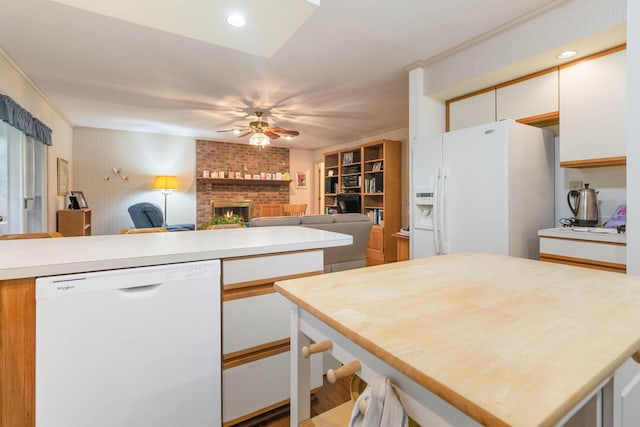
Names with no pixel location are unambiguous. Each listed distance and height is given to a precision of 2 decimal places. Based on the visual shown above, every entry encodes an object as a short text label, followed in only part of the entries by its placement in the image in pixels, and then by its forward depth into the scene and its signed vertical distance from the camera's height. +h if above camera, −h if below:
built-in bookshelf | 5.44 +0.55
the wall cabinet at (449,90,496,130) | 2.79 +0.99
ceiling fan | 4.36 +1.17
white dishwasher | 1.07 -0.52
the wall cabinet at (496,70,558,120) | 2.40 +0.96
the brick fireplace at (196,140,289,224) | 6.66 +0.95
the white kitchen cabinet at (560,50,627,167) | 2.03 +0.71
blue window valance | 2.64 +0.92
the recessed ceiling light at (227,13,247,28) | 1.21 +0.78
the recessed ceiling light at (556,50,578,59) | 2.15 +1.14
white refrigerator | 2.24 +0.20
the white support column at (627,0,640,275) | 1.45 +0.37
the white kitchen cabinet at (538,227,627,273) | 1.84 -0.23
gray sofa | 3.61 -0.21
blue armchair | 4.88 -0.05
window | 3.06 +0.33
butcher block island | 0.42 -0.23
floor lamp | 5.96 +0.57
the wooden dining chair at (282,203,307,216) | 7.05 +0.08
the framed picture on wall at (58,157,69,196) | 4.73 +0.57
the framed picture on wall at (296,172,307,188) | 7.79 +0.84
